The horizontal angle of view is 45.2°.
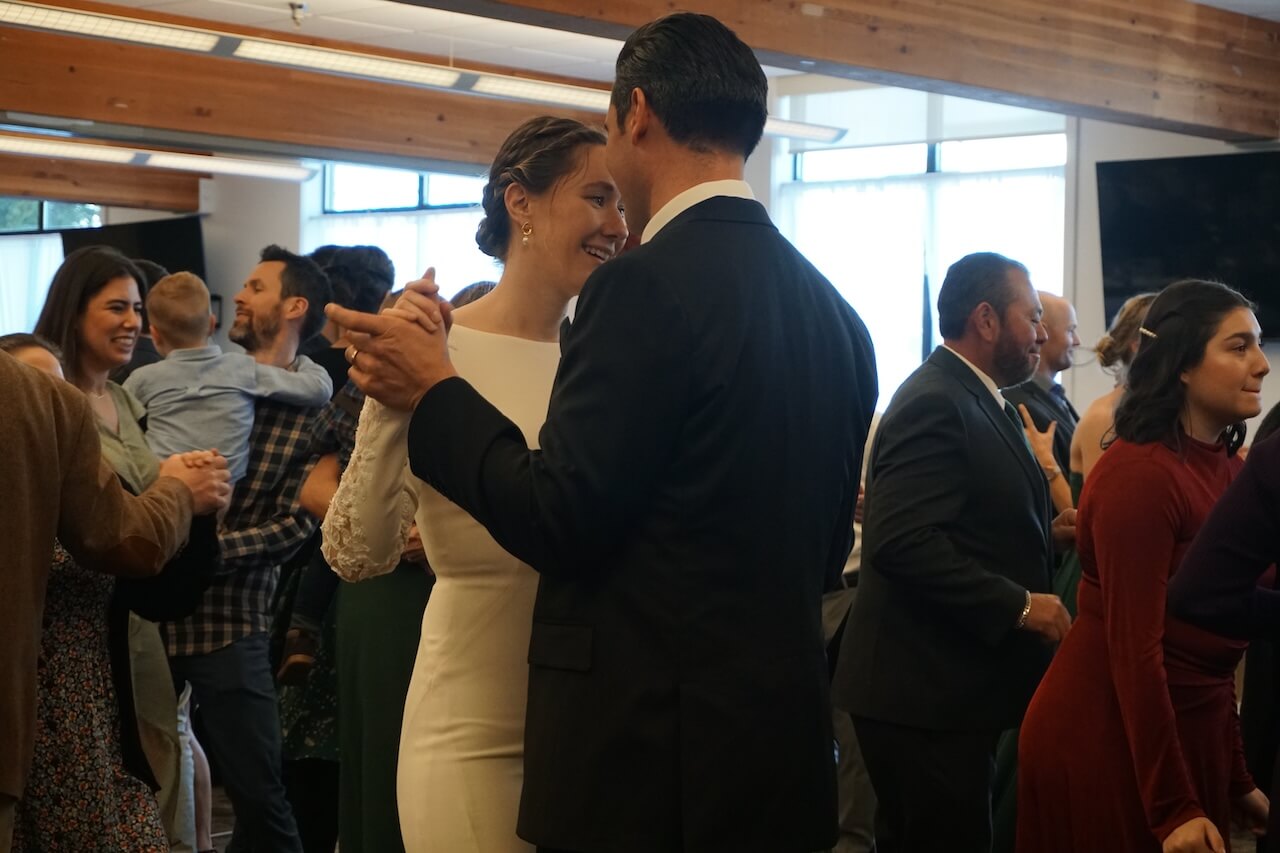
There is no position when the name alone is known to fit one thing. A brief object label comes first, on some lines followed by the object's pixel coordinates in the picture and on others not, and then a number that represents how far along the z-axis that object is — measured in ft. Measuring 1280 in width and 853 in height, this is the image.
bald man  16.20
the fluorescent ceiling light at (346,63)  26.05
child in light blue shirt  13.15
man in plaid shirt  12.37
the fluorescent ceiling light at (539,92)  28.48
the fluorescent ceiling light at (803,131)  32.78
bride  6.15
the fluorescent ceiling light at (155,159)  37.78
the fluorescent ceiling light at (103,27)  24.00
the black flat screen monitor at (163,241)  50.31
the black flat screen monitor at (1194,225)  30.22
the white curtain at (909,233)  34.71
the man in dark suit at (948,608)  9.35
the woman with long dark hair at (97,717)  8.52
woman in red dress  7.99
